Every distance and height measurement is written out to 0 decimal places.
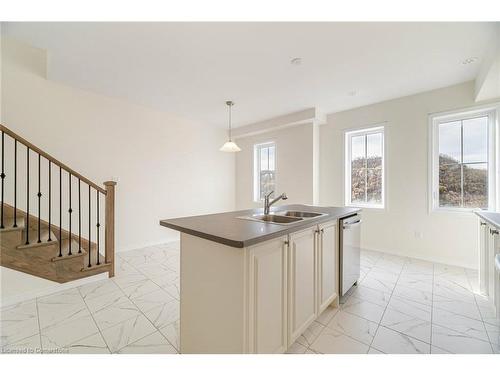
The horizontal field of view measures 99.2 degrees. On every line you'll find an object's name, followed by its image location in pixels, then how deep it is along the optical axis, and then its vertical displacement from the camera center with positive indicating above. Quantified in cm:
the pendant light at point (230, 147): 317 +61
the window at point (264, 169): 532 +50
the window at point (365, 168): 393 +41
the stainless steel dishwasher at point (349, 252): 214 -68
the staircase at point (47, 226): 207 -47
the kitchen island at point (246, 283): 120 -61
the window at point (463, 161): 303 +43
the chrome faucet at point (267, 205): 221 -17
